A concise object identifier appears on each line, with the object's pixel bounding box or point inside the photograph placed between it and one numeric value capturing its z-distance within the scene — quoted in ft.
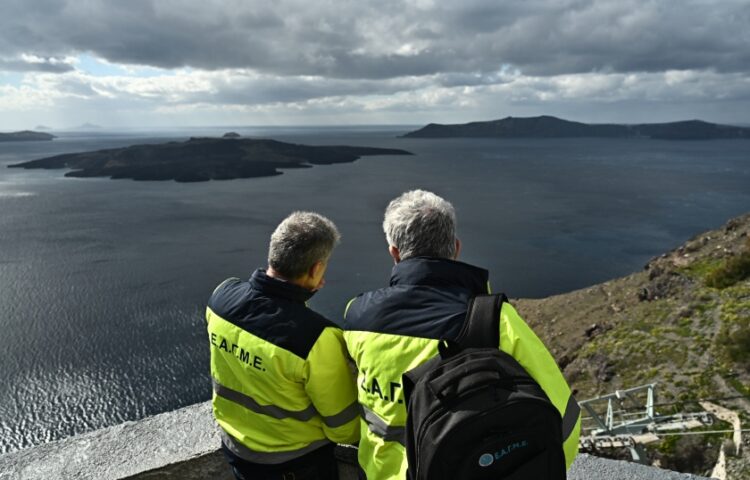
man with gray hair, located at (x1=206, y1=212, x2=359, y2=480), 8.48
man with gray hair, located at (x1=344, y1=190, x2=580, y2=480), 6.68
